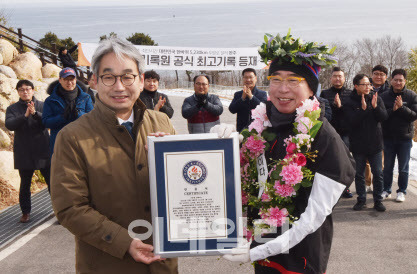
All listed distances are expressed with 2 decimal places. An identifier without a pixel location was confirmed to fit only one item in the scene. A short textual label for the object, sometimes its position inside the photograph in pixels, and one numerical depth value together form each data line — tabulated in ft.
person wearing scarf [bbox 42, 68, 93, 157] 17.75
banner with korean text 44.16
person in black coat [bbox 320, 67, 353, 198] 20.71
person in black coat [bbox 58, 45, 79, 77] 42.22
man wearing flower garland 7.52
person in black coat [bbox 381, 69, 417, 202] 20.21
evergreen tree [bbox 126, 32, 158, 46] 131.44
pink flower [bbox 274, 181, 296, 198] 7.78
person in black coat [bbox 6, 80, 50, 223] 19.06
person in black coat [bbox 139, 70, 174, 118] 22.00
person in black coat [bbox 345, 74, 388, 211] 19.63
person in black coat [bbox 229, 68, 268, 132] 22.03
